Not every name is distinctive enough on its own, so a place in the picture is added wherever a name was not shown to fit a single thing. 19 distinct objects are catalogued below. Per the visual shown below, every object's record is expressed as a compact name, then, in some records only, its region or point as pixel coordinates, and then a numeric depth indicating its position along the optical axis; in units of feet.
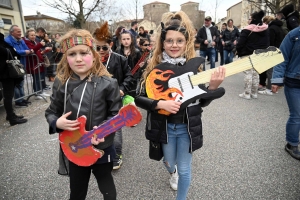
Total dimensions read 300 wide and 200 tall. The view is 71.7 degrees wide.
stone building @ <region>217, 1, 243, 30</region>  142.77
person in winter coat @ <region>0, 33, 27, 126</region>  12.79
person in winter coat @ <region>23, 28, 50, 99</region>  18.48
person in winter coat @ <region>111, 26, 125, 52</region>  12.41
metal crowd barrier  18.19
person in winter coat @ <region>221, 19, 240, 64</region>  27.50
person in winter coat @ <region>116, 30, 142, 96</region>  11.19
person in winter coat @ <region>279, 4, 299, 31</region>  10.85
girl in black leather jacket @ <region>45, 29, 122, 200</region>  4.93
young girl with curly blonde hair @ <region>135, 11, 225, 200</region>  5.39
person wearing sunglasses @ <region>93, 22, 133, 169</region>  8.30
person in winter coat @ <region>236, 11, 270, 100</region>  15.80
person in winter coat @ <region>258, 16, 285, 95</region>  17.76
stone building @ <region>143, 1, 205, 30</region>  158.01
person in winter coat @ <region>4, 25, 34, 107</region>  16.49
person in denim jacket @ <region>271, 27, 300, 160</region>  8.03
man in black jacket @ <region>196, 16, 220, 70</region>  24.93
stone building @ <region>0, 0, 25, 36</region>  49.85
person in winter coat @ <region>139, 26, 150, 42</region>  29.74
